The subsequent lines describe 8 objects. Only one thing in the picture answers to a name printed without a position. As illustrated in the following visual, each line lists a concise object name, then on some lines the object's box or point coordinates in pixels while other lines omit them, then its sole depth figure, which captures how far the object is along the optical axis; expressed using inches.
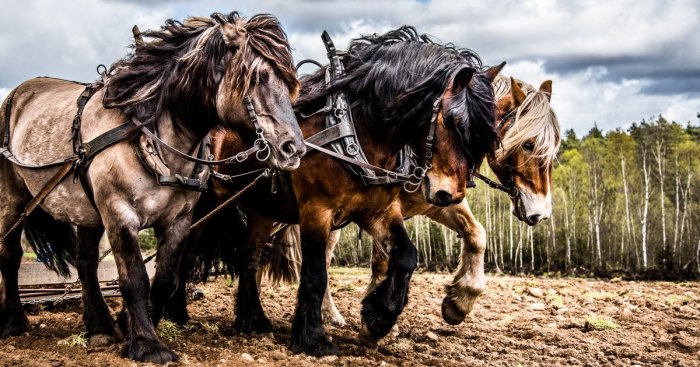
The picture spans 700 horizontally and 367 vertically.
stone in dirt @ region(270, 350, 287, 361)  208.7
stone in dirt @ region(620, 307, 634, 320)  321.7
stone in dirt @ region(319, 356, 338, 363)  213.0
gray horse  183.5
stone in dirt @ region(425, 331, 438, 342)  267.9
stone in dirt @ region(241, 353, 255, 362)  199.9
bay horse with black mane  213.3
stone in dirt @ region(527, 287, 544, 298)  395.5
